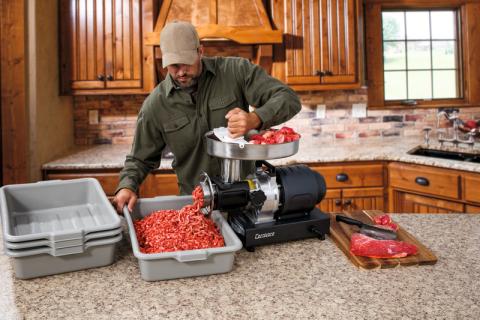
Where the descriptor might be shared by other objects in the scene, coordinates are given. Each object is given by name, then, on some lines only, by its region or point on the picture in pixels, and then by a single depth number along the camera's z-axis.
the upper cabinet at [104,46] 3.66
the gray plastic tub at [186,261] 1.37
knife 1.64
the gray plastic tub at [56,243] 1.35
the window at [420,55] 4.26
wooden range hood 3.56
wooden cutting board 1.50
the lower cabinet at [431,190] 3.17
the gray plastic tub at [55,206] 1.70
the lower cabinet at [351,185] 3.52
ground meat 1.48
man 2.21
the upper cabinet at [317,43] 3.76
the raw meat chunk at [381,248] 1.53
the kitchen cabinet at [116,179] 3.43
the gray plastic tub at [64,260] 1.40
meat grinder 1.58
